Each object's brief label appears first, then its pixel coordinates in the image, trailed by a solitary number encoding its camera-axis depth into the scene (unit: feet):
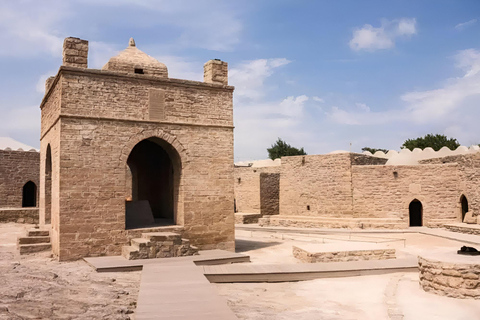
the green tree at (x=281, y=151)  175.01
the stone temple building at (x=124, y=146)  34.96
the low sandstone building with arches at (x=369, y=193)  63.16
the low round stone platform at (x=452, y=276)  25.77
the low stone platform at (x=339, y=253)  35.86
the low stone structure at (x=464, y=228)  53.52
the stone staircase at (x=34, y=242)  38.09
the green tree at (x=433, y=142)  140.67
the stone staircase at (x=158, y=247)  33.58
